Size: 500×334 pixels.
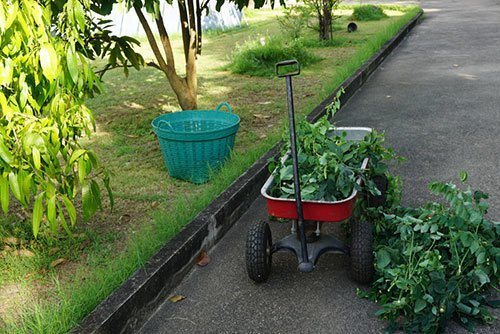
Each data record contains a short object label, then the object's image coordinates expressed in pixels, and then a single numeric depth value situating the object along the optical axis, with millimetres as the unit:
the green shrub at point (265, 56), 9109
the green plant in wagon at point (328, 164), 3396
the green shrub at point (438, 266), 2875
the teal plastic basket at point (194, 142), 4488
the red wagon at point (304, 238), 3191
